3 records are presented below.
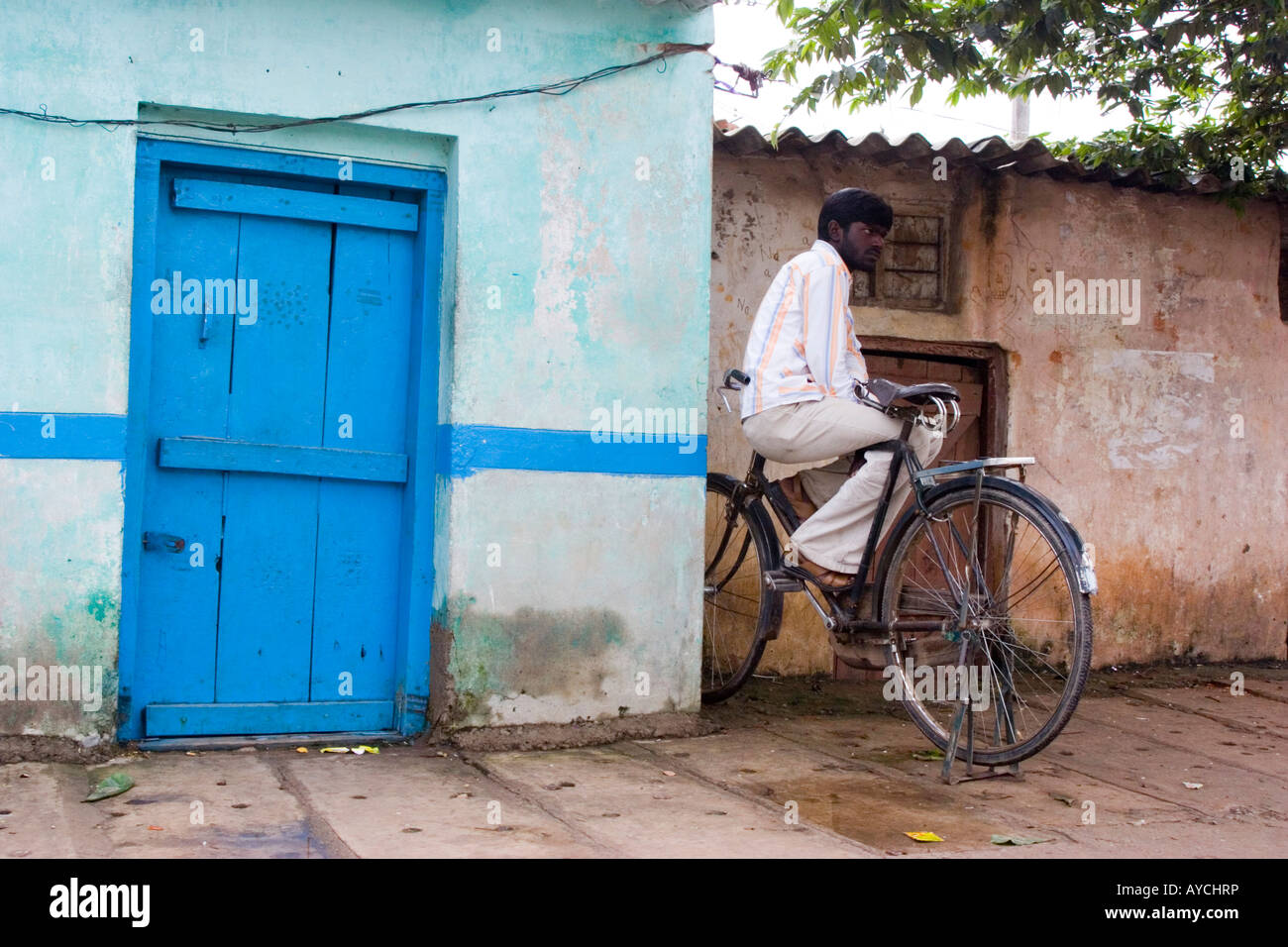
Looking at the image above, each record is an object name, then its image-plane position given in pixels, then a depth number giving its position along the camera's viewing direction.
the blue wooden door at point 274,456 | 4.56
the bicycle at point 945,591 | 4.00
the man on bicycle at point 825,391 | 4.47
